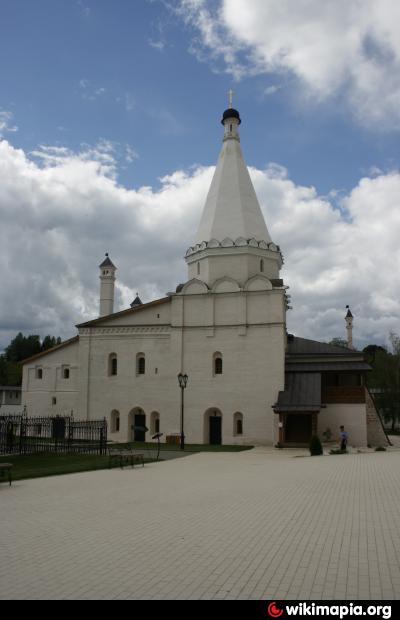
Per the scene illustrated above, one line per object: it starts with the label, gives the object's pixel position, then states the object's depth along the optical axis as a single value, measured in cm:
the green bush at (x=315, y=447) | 2283
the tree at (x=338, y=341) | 8456
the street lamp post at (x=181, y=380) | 2615
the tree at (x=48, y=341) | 8900
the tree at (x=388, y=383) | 4922
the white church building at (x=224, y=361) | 2998
